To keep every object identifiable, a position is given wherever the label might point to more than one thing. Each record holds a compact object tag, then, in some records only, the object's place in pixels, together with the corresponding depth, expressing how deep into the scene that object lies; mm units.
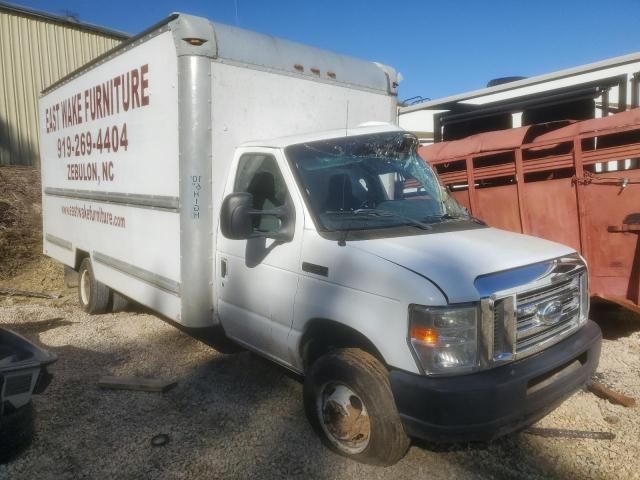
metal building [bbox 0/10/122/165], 14781
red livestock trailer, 4434
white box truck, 2770
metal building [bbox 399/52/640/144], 6023
